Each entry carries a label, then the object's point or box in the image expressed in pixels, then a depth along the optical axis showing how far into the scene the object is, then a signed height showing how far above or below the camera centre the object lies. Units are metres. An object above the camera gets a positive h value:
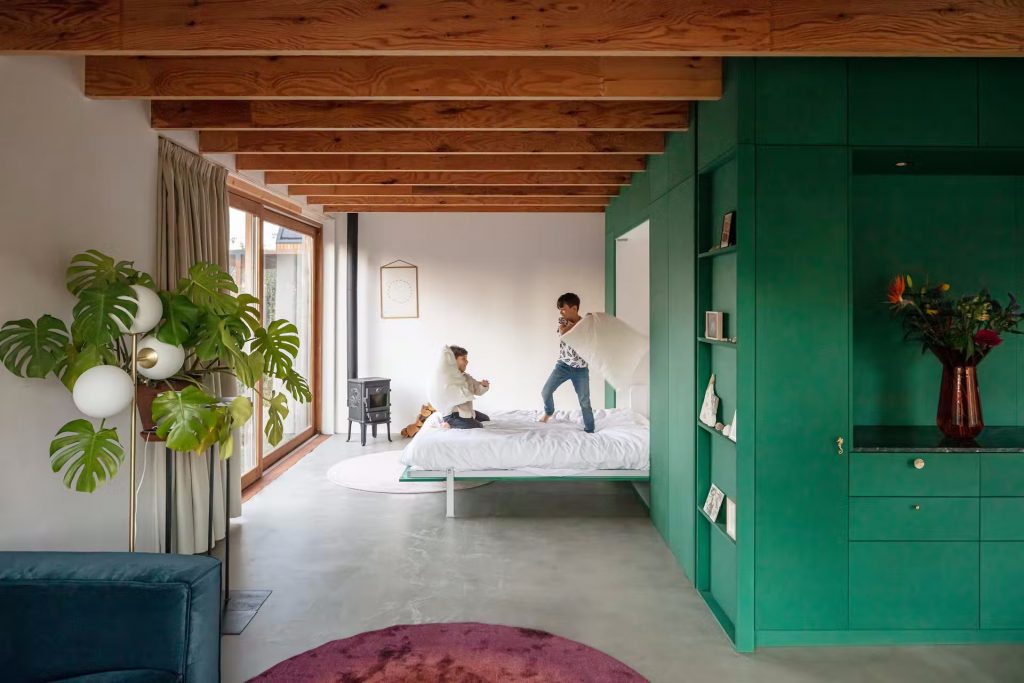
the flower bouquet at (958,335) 3.17 +0.03
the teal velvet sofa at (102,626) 2.07 -0.81
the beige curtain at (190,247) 4.09 +0.59
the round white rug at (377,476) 5.93 -1.16
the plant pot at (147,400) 3.19 -0.25
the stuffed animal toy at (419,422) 8.07 -0.88
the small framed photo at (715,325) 3.44 +0.09
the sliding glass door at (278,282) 6.02 +0.59
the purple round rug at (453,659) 2.86 -1.31
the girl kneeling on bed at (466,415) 5.70 -0.56
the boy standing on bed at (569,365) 5.80 -0.17
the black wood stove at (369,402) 7.58 -0.62
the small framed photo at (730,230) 3.25 +0.51
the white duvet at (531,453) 5.17 -0.79
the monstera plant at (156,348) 2.68 -0.01
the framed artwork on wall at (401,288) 8.30 +0.65
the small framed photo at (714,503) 3.49 -0.79
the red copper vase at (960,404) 3.17 -0.27
